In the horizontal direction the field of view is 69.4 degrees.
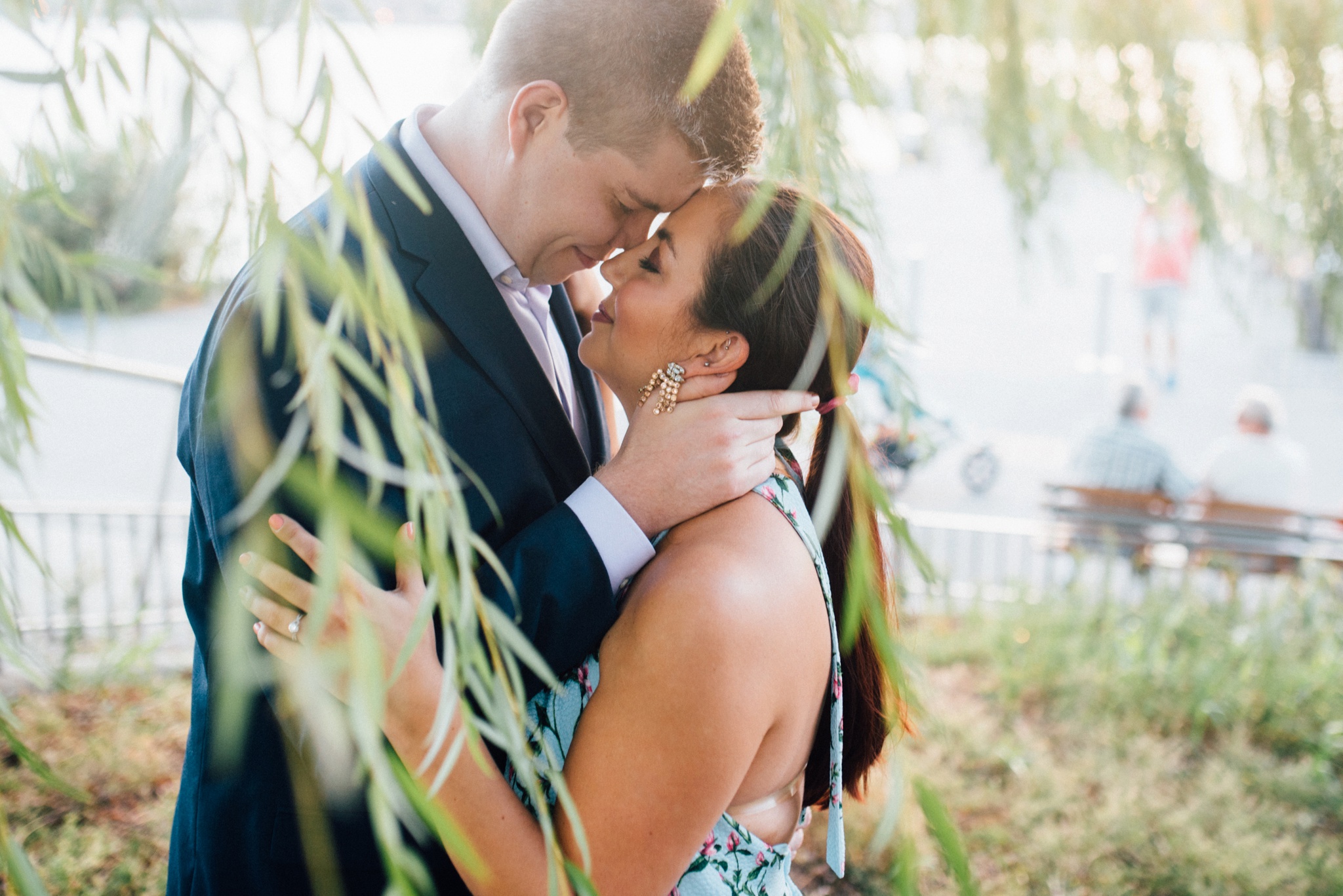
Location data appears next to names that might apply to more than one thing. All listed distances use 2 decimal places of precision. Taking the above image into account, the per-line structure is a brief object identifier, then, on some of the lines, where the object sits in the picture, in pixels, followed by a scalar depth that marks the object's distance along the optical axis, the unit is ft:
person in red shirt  33.35
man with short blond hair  4.90
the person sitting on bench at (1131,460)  21.01
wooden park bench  19.21
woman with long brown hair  4.36
